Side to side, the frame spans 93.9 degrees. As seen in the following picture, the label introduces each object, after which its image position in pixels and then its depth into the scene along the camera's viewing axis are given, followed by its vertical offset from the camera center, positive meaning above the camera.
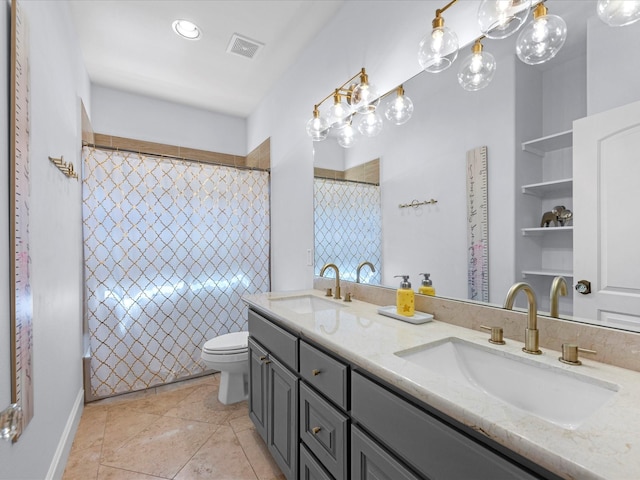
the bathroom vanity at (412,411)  0.51 -0.39
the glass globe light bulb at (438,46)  1.16 +0.77
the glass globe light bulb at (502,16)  1.00 +0.76
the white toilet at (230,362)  2.05 -0.85
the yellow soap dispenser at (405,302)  1.26 -0.27
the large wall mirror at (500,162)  0.91 +0.30
